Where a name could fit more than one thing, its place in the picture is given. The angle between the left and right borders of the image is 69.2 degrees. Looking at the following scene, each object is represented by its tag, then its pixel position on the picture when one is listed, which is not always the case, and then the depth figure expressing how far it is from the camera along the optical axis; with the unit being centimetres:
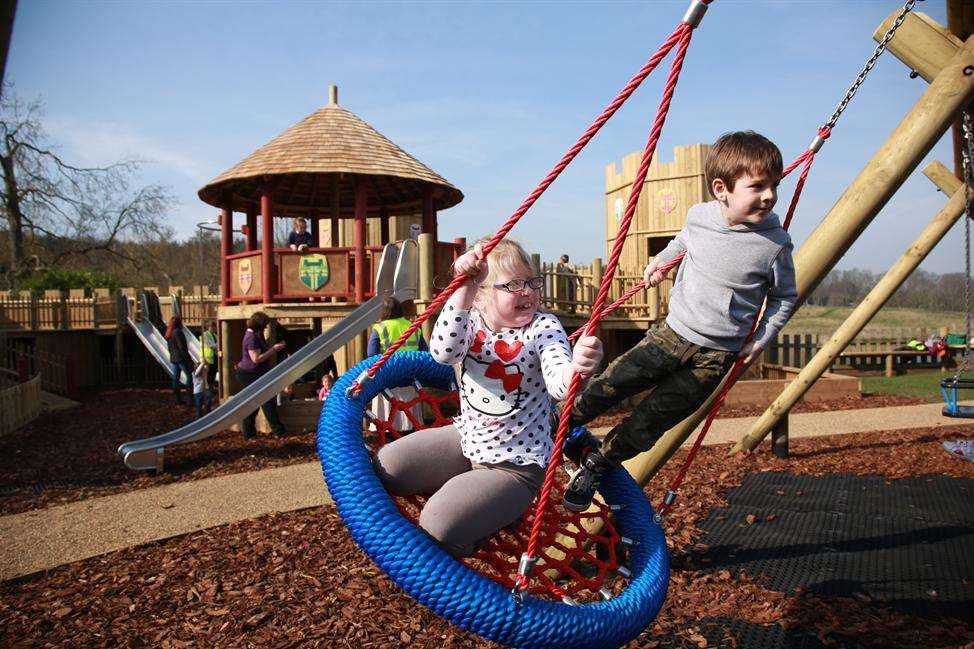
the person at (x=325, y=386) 1000
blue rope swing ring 216
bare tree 2973
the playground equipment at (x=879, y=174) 349
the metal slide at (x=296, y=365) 743
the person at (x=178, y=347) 1302
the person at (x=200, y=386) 1154
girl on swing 238
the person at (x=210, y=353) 1397
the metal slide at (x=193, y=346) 1711
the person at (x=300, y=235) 1245
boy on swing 266
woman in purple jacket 916
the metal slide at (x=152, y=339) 1775
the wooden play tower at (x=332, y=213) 1146
